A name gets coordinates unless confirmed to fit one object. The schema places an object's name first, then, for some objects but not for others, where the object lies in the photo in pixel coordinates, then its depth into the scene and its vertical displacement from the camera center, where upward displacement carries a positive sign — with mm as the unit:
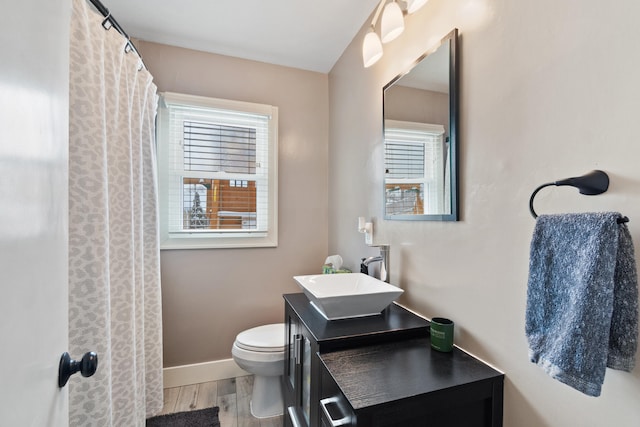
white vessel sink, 1153 -385
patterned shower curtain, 1066 -78
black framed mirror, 1094 +344
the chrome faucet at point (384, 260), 1502 -264
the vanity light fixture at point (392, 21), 1075 +833
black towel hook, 648 +71
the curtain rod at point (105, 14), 1170 +876
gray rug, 1691 -1306
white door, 417 +2
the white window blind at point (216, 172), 2105 +323
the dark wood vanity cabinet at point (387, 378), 769 -519
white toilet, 1698 -943
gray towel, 565 -201
